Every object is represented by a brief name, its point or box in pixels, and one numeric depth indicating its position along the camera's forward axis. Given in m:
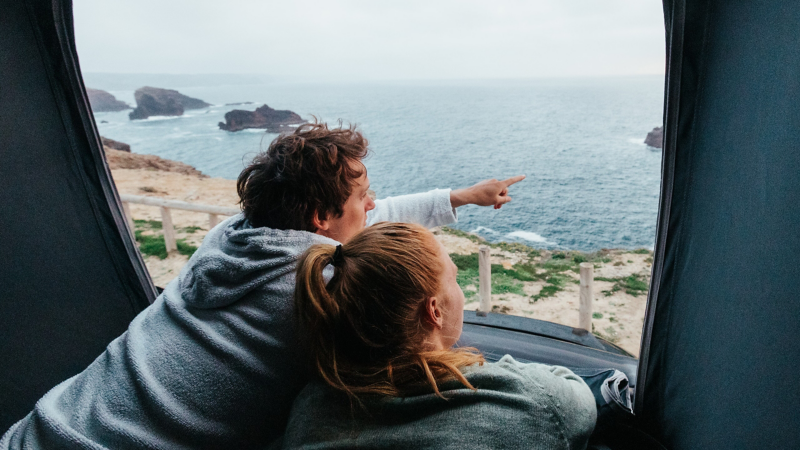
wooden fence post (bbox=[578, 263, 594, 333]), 2.00
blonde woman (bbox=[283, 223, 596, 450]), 0.57
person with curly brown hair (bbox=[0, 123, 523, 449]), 0.66
